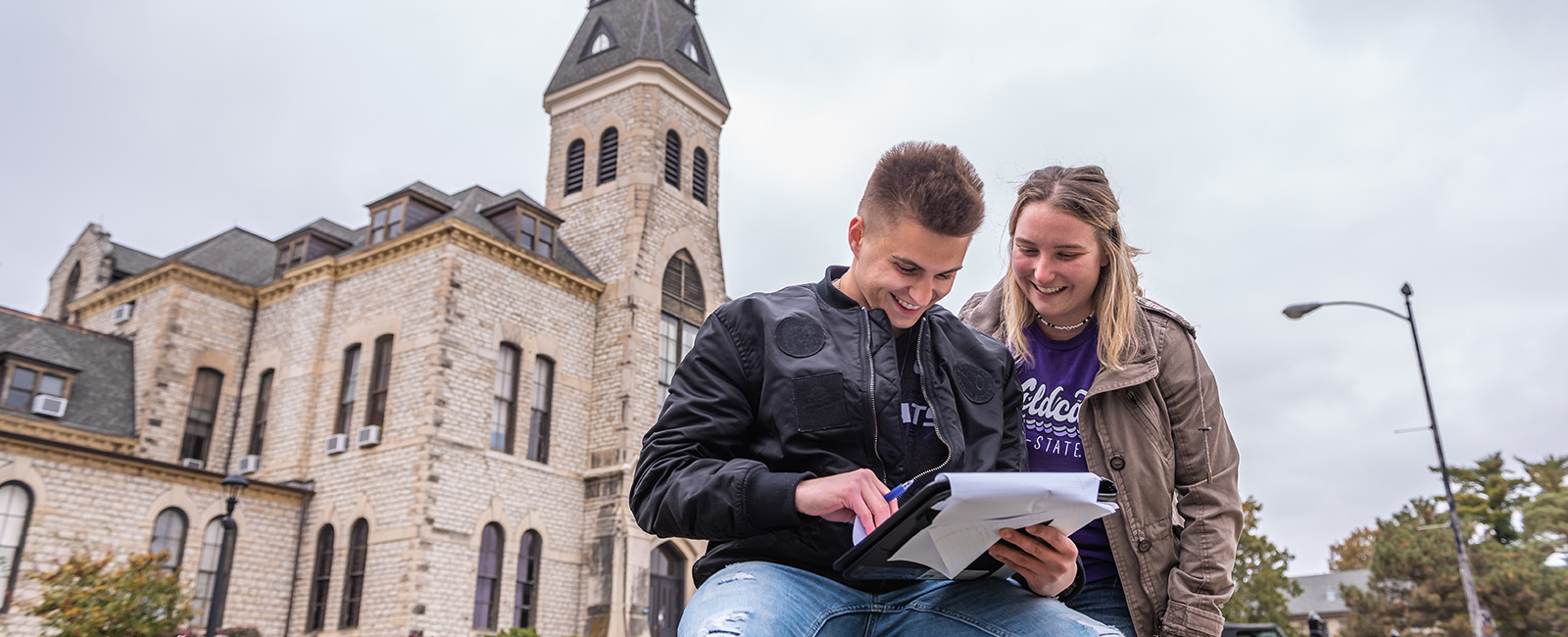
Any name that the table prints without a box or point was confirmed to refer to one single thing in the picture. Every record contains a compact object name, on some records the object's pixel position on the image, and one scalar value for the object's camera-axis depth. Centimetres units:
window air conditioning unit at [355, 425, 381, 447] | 2106
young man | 206
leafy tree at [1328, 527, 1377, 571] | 5349
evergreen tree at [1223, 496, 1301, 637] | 2281
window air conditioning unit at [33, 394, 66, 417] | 2167
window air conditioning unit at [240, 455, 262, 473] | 2338
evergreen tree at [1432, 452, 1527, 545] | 3666
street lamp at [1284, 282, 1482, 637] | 1303
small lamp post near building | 1448
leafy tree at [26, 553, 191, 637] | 1524
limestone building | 1978
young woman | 310
